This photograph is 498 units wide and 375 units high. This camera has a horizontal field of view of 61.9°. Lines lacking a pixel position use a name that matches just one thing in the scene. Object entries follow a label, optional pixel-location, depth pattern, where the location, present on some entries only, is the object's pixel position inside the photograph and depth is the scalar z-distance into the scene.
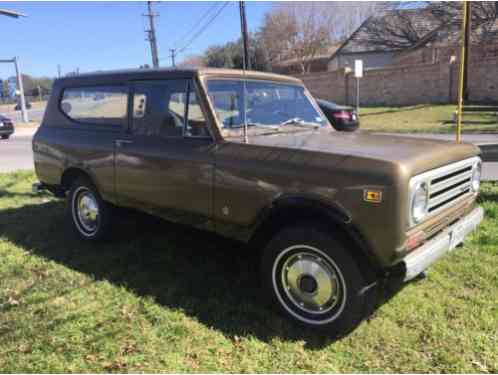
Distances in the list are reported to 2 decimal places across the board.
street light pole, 31.30
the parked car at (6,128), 20.97
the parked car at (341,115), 12.32
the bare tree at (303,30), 46.75
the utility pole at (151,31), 29.00
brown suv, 2.70
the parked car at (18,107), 59.16
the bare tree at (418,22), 30.55
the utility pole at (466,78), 22.28
